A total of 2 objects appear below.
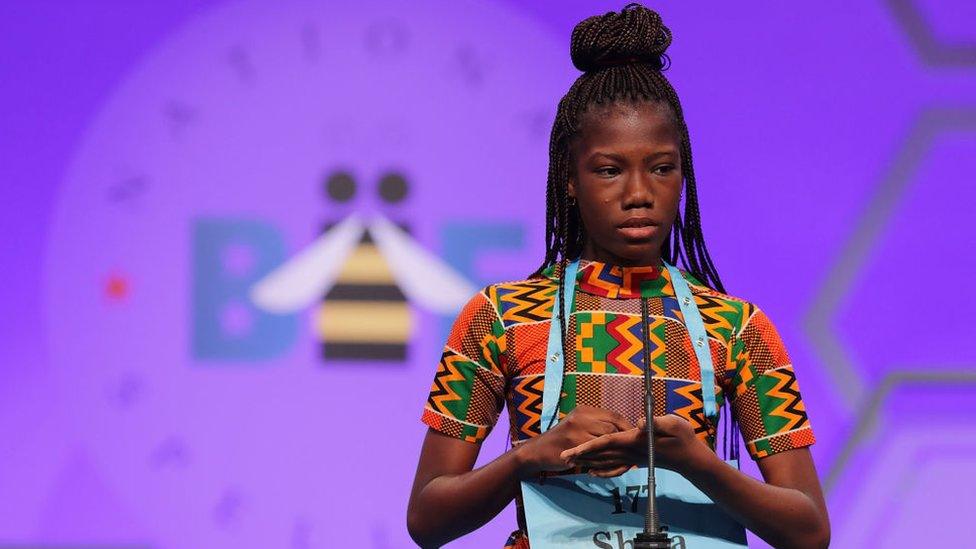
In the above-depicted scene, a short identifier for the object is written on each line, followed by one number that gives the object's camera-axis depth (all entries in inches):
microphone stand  256.4
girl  266.7
